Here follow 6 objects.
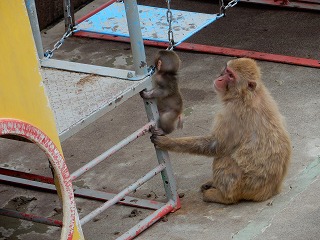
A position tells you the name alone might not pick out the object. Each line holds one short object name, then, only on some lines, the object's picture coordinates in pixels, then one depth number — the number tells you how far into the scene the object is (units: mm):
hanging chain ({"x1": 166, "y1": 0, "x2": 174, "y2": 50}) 15378
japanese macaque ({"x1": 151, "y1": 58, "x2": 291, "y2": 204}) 14682
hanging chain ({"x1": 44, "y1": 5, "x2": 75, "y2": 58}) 15306
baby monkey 15117
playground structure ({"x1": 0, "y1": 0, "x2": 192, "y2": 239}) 11738
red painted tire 11997
